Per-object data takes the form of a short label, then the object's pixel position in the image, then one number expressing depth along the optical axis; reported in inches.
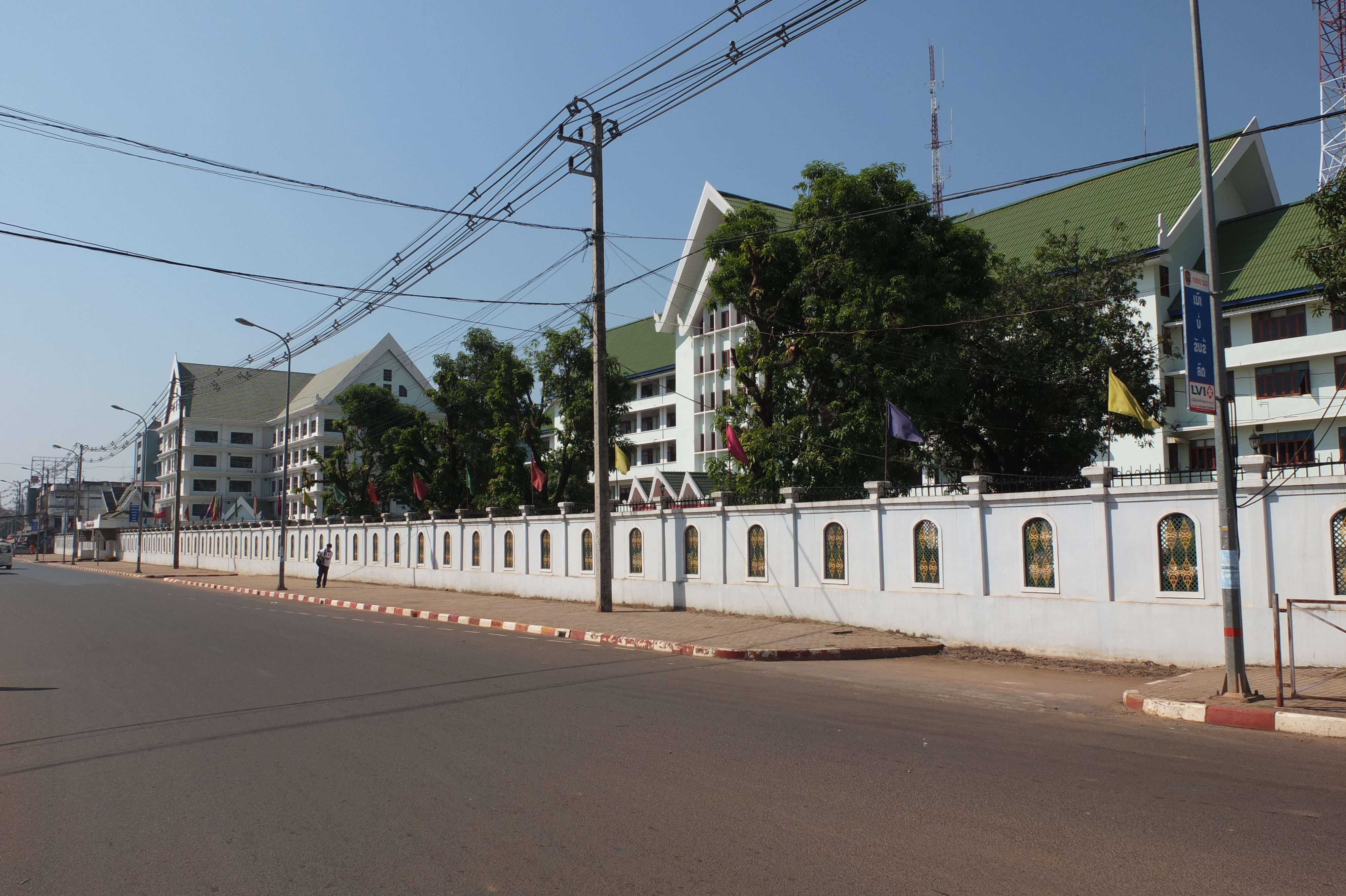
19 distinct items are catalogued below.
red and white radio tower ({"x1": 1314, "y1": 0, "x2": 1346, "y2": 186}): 1485.0
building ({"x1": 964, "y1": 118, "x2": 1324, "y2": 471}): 1261.1
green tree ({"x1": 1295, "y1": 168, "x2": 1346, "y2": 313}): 476.1
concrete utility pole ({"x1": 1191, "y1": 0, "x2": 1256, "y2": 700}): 383.9
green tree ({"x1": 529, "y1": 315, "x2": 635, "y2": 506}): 1437.0
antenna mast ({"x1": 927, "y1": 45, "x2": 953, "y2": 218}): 2218.3
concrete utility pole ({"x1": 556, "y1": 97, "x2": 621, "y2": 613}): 824.9
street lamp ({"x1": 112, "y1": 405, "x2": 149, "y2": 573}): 2224.4
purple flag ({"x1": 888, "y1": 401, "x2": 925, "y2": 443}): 737.6
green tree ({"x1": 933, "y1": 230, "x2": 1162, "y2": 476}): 1000.9
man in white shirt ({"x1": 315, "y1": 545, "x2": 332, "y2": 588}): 1451.8
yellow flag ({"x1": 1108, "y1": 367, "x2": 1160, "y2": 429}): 640.4
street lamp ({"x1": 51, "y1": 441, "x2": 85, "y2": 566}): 3046.3
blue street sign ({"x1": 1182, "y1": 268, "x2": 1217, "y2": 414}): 391.5
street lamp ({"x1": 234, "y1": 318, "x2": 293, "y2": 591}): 1405.0
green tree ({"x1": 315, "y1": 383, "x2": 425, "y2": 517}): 1994.3
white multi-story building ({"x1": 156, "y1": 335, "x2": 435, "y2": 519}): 3238.2
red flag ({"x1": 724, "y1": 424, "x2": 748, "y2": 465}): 944.9
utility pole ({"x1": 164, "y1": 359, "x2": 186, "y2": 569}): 2313.0
